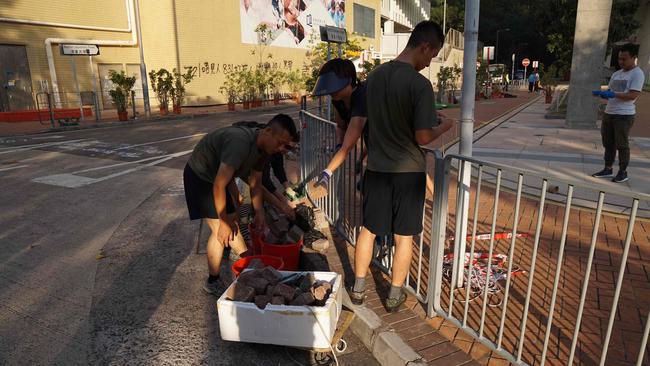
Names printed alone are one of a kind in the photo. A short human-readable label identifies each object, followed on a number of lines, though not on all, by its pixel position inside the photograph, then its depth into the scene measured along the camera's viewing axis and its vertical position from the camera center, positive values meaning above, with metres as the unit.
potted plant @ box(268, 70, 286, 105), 27.52 -0.21
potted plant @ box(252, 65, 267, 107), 25.88 -0.39
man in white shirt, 6.13 -0.44
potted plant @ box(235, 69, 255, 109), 25.66 -0.37
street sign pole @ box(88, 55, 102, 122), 17.55 -0.19
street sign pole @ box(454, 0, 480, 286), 3.38 -0.11
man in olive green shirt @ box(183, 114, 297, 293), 3.20 -0.67
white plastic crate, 2.84 -1.48
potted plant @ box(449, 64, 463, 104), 26.88 -0.79
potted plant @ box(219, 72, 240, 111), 25.47 -0.41
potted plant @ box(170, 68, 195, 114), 21.27 -0.45
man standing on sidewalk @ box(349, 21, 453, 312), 2.95 -0.47
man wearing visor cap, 3.40 -0.17
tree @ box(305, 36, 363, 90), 16.83 +1.16
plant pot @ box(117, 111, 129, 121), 17.86 -1.27
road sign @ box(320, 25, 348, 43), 7.89 +0.72
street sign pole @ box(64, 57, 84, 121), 18.16 -0.37
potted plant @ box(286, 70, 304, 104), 30.81 -0.30
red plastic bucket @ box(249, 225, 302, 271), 3.93 -1.42
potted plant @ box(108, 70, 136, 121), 17.84 -0.41
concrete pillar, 12.96 +0.40
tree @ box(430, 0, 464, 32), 75.81 +9.71
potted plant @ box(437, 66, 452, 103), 25.89 -0.26
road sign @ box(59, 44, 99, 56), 17.09 +1.15
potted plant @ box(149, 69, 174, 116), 20.88 -0.30
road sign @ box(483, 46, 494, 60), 35.31 +1.67
